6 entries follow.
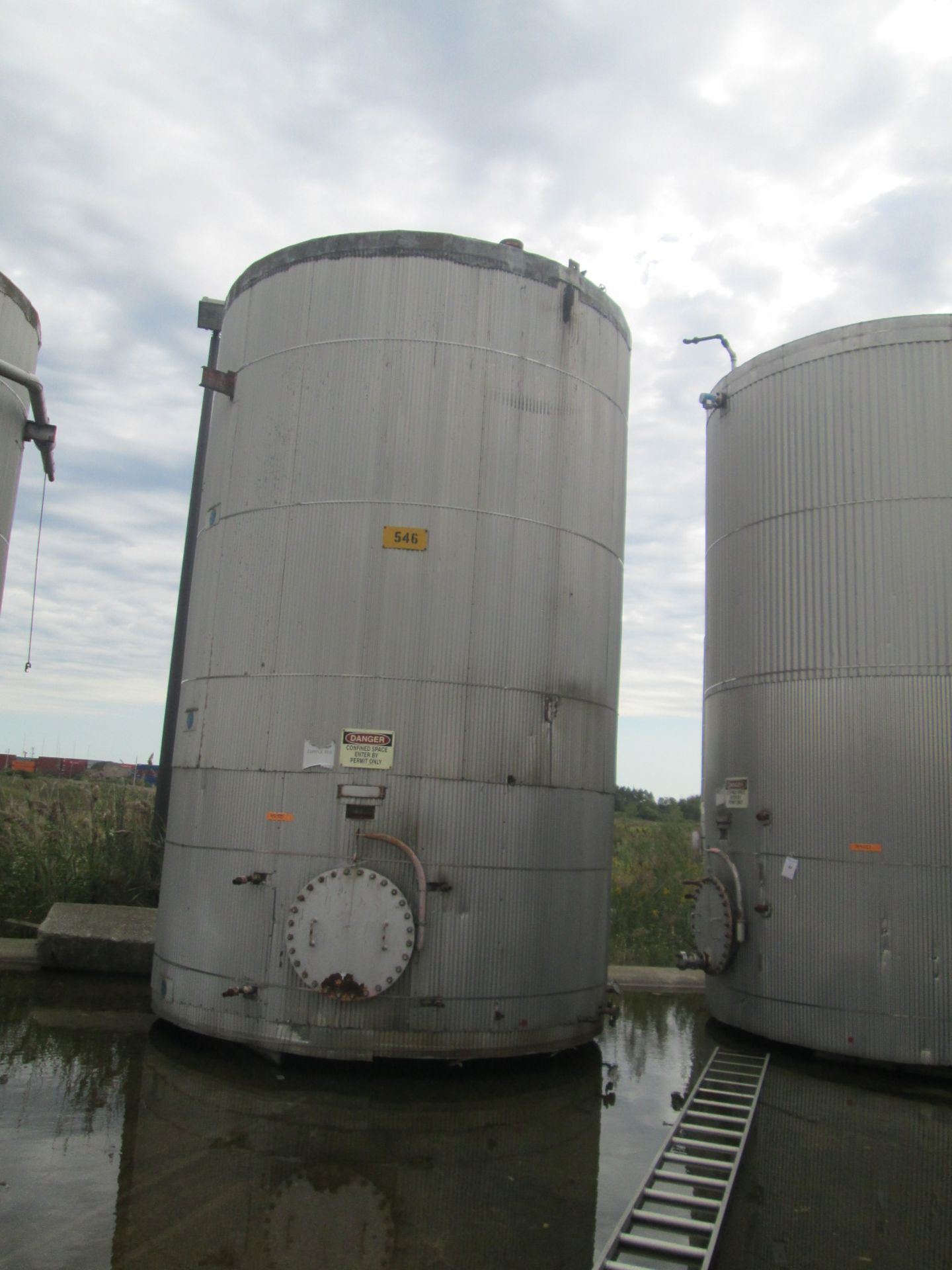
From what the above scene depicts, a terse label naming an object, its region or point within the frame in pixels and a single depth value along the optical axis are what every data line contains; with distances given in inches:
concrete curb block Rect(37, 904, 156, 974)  404.5
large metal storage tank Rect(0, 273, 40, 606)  345.7
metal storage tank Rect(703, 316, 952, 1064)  326.3
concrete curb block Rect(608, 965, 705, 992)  433.7
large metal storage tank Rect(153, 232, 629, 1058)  297.3
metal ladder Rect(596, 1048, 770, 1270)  182.7
